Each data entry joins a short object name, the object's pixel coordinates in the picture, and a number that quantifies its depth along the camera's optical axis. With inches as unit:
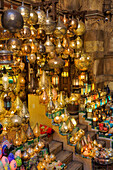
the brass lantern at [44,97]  172.1
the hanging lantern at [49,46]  154.3
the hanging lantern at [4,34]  132.1
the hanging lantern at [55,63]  153.8
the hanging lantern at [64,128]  198.1
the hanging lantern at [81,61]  217.4
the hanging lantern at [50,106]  196.9
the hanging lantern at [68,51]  179.7
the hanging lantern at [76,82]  271.7
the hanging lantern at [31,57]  156.8
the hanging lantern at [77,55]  205.6
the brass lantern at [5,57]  98.7
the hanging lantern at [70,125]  196.1
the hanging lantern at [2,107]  143.2
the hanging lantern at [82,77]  284.6
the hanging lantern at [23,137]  160.1
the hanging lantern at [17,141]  156.9
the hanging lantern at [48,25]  142.9
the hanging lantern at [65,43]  176.9
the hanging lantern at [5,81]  145.6
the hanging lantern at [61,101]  216.7
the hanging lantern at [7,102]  145.2
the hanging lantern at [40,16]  146.0
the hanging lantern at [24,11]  127.6
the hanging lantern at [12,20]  105.3
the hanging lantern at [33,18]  134.1
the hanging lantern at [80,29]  182.1
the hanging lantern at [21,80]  197.5
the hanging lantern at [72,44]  190.9
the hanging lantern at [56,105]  215.5
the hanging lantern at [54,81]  262.8
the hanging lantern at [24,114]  164.7
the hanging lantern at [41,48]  151.2
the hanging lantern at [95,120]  248.3
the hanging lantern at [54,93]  197.2
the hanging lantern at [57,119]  207.5
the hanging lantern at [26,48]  143.8
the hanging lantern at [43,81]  176.4
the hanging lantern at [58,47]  161.2
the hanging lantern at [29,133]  165.3
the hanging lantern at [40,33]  156.9
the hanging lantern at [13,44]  120.5
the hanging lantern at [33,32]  147.7
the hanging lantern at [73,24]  172.5
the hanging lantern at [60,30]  149.3
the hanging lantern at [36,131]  172.2
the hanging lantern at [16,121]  142.6
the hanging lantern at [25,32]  132.7
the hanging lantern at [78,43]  196.7
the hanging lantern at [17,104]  167.3
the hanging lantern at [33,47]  149.4
